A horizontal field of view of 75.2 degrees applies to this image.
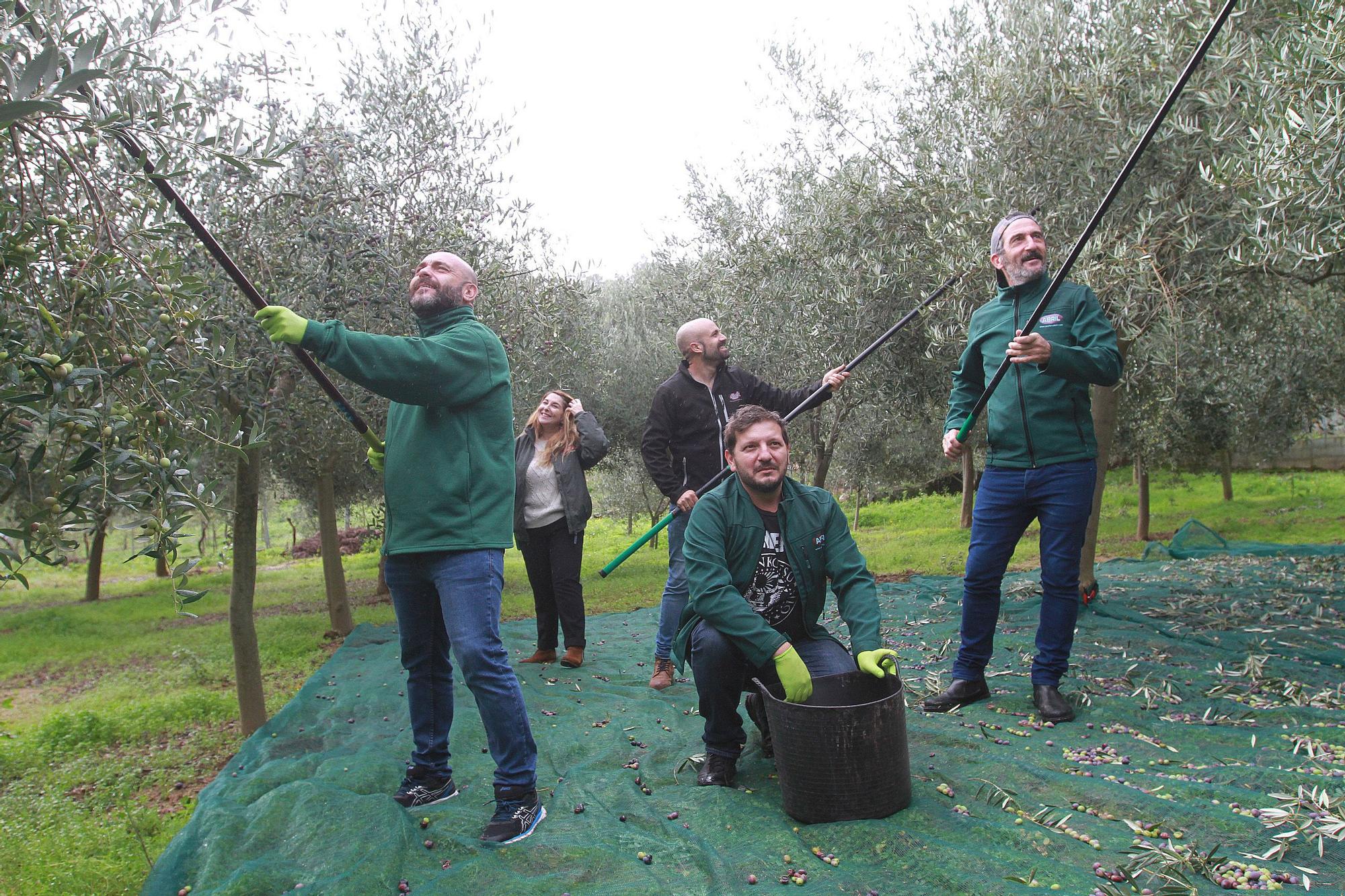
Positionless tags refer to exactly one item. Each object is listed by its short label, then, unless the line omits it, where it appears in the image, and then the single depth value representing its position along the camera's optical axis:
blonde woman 6.35
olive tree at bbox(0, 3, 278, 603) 2.33
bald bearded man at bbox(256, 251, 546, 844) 3.27
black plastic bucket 3.13
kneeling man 3.58
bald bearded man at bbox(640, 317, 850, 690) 5.57
